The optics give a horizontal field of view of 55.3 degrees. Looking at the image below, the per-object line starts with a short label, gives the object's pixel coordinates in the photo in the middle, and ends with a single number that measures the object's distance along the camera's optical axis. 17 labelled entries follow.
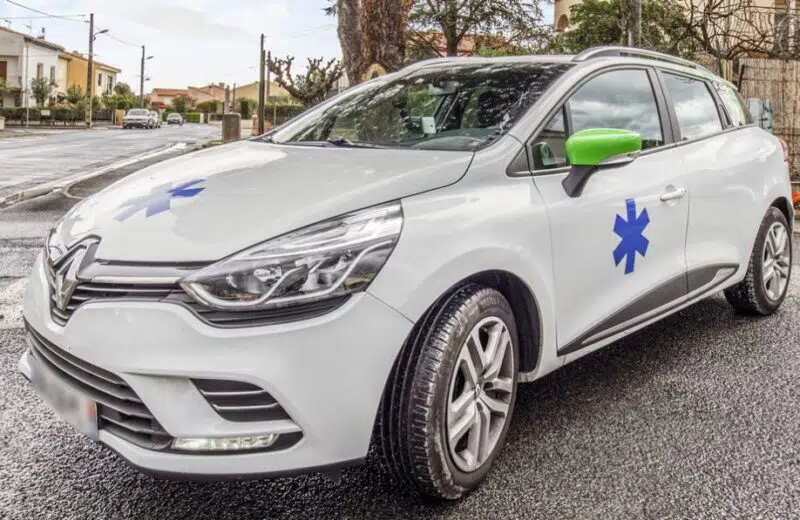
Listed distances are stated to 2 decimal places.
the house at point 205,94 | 114.21
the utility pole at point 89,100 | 51.50
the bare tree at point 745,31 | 10.58
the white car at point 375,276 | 2.07
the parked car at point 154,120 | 54.59
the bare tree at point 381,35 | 11.36
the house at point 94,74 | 71.25
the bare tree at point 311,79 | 17.83
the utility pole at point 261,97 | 33.06
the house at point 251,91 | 108.75
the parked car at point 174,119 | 68.69
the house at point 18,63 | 57.44
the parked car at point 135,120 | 52.25
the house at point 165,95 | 112.50
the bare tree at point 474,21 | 30.02
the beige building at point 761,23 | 10.61
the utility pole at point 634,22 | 9.91
